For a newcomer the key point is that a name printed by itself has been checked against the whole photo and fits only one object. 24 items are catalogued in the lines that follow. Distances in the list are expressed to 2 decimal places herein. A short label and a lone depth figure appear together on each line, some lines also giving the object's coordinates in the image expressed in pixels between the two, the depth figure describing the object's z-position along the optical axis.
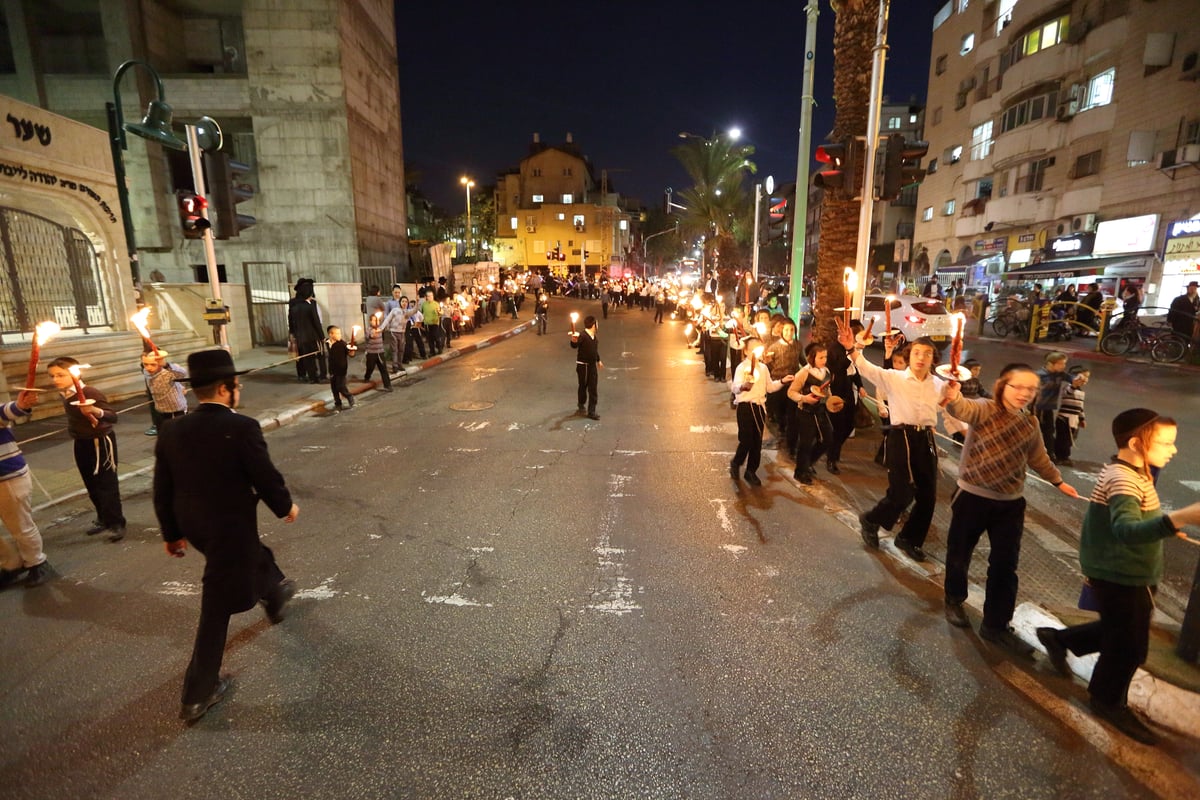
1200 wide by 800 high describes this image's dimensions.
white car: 16.34
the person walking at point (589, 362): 9.73
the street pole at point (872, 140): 8.37
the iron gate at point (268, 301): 18.64
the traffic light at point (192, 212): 8.69
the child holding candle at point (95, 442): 4.90
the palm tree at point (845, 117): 8.95
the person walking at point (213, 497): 3.00
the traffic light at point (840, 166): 8.47
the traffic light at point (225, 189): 9.07
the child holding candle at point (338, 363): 10.49
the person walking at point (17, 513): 4.26
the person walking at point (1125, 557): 2.84
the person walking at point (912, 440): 4.63
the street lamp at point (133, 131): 9.04
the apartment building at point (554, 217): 64.81
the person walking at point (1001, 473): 3.57
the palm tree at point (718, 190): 31.27
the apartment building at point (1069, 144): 20.27
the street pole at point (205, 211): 8.98
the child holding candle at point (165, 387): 6.44
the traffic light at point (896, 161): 8.20
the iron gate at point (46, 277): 11.07
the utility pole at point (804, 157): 11.61
